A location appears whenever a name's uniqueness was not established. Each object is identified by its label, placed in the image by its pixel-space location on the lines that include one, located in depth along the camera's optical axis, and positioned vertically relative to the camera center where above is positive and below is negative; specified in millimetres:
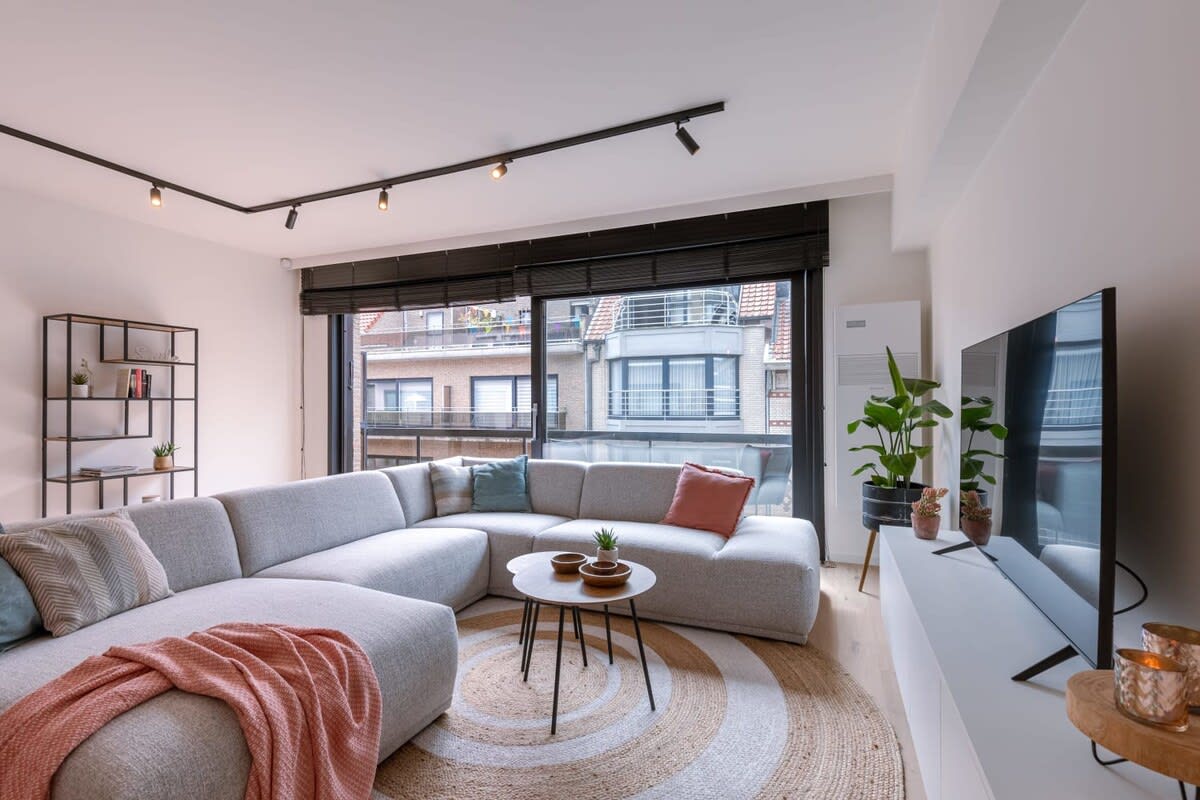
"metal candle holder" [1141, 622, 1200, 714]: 830 -372
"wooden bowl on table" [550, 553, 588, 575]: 2250 -662
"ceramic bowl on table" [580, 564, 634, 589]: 2084 -668
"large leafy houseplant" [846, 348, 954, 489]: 3014 -121
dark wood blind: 3826 +1055
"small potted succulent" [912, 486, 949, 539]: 2389 -497
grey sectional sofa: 1250 -740
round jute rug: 1669 -1137
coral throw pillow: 3170 -587
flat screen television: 1019 -144
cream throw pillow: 1721 -561
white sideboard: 918 -613
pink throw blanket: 1199 -723
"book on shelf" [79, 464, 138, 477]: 3775 -502
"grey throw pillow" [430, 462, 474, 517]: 3717 -607
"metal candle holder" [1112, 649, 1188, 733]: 773 -406
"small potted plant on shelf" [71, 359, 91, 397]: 3799 +107
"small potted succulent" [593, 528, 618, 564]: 2283 -615
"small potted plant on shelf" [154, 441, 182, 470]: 4164 -431
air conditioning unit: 3445 +204
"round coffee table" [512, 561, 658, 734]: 1960 -702
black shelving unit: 3699 -8
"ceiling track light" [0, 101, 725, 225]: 2717 +1326
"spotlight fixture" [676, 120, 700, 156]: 2709 +1261
